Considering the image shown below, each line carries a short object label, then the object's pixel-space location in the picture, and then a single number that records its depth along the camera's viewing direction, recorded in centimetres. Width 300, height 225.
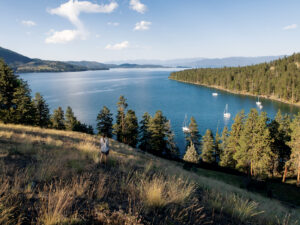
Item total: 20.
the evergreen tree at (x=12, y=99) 2600
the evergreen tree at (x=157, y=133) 3591
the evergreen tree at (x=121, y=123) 3834
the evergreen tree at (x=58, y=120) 3978
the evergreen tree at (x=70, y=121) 3869
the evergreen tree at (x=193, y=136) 3913
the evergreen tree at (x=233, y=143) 3059
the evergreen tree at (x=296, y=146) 2325
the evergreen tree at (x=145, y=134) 3766
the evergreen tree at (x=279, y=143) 2803
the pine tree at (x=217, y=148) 3619
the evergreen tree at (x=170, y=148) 3678
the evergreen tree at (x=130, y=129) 3789
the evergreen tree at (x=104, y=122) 3934
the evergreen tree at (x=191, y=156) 3044
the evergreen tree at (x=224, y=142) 3388
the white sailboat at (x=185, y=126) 4809
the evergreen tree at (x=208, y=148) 3447
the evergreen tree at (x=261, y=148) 2353
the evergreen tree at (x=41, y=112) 3588
